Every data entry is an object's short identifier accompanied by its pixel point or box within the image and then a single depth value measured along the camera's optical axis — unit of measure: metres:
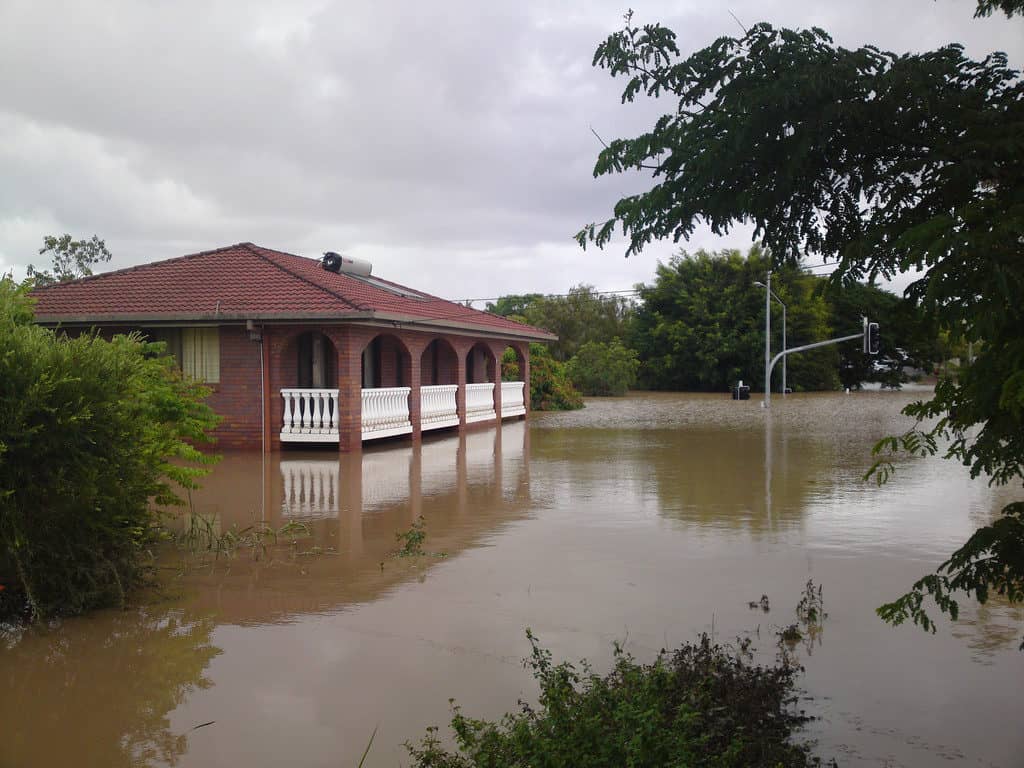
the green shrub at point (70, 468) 6.24
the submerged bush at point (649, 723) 3.79
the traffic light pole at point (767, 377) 36.84
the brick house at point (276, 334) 18.39
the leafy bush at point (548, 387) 37.44
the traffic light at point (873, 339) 34.69
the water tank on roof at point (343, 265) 24.81
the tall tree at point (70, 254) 46.06
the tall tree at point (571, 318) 60.12
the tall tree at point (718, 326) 55.56
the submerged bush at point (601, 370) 51.31
